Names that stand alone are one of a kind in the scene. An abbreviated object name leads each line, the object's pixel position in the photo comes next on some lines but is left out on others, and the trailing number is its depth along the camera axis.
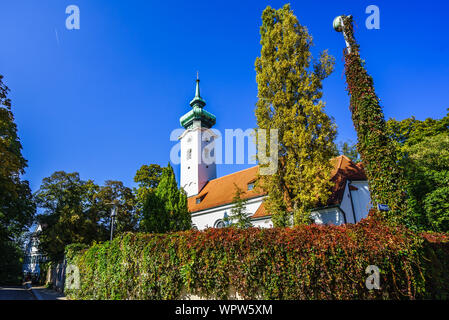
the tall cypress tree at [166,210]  17.09
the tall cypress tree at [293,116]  13.16
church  16.27
